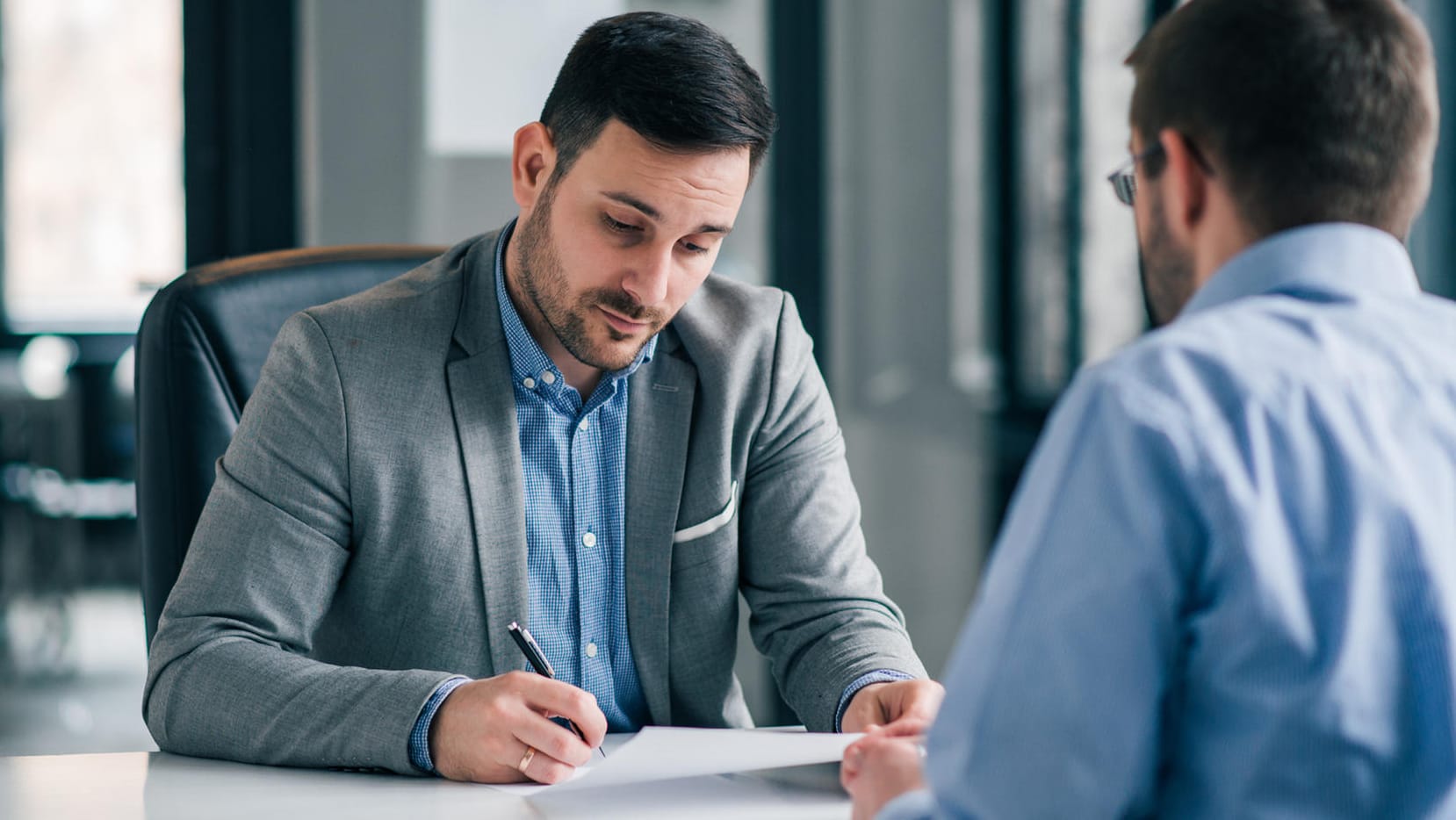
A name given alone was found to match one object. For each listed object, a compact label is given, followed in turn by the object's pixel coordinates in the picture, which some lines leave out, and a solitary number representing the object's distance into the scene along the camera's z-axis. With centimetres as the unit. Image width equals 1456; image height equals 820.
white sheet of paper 232
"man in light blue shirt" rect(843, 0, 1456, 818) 176
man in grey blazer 247
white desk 226
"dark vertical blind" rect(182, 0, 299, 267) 332
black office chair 260
